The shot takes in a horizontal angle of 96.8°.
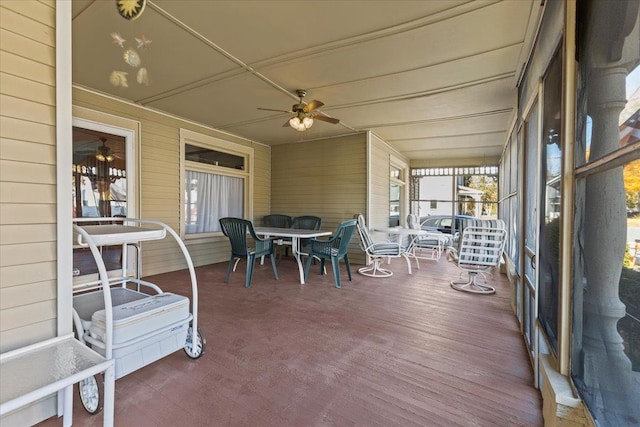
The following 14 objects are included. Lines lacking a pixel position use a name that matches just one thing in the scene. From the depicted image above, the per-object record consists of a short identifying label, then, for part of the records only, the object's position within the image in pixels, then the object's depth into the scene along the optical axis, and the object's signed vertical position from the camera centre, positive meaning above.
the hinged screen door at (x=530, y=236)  2.13 -0.21
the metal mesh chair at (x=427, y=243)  6.59 -0.84
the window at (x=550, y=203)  1.62 +0.06
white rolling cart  1.68 -0.74
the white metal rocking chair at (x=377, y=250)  4.95 -0.69
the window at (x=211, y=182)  5.49 +0.59
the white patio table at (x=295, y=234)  4.45 -0.38
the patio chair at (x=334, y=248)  4.29 -0.61
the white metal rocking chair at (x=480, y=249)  3.90 -0.53
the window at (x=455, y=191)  8.90 +0.66
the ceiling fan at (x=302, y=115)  3.80 +1.32
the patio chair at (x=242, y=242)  4.23 -0.50
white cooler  1.72 -0.77
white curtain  5.67 +0.25
